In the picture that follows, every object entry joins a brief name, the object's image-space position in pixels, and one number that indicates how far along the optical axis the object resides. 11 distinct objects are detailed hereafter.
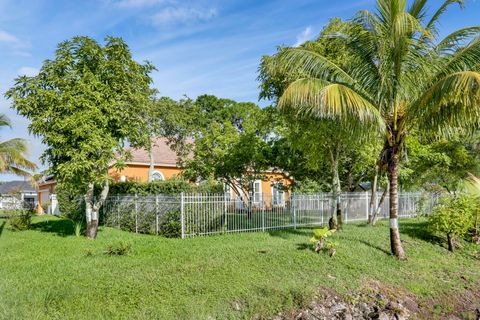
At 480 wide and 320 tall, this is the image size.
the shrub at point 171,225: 12.94
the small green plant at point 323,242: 10.05
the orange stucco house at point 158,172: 20.72
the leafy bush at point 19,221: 16.53
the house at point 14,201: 20.47
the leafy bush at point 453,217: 11.69
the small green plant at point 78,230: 14.18
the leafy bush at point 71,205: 19.81
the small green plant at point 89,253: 10.12
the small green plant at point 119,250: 10.04
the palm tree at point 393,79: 8.73
